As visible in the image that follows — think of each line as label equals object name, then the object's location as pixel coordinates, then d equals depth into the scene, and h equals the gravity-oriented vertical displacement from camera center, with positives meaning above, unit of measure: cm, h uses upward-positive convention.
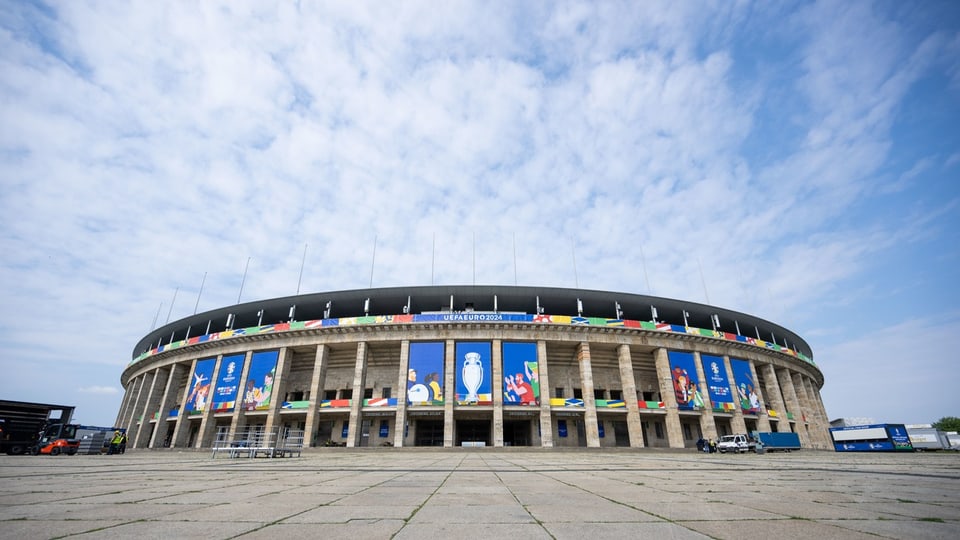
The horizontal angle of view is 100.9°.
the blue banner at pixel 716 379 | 4062 +527
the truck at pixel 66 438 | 2814 -3
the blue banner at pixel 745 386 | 4197 +473
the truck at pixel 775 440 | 3462 -58
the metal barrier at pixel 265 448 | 1853 -49
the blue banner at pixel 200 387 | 4171 +497
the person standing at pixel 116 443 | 2765 -37
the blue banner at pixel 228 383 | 3997 +509
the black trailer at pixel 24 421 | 2816 +123
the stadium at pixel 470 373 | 3719 +589
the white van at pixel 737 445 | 3212 -85
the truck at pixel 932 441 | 4314 -92
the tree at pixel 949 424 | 7456 +149
